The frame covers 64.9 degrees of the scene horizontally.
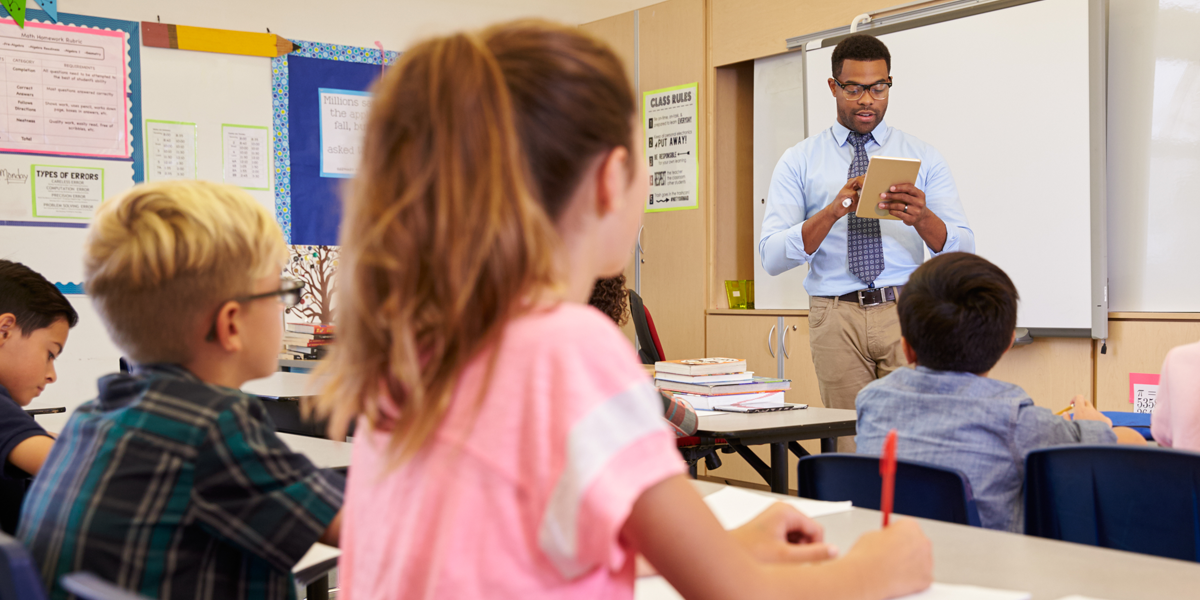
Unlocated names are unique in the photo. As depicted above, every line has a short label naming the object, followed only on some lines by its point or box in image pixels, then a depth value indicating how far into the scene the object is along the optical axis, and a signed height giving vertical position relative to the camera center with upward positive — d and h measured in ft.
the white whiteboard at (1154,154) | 10.61 +1.38
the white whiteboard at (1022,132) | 11.16 +1.78
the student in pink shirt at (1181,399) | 5.34 -0.72
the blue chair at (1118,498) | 4.05 -1.01
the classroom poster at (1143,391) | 10.70 -1.34
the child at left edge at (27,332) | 5.99 -0.33
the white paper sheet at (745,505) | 3.71 -0.95
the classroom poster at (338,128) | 16.33 +2.62
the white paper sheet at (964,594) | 2.63 -0.90
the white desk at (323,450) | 5.28 -1.05
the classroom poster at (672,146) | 15.83 +2.26
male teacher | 10.73 +0.51
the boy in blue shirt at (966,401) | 5.02 -0.70
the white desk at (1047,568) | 2.77 -0.93
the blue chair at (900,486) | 4.41 -1.04
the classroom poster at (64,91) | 13.83 +2.86
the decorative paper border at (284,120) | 15.84 +2.69
